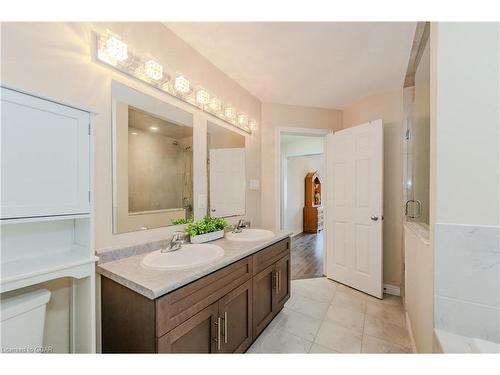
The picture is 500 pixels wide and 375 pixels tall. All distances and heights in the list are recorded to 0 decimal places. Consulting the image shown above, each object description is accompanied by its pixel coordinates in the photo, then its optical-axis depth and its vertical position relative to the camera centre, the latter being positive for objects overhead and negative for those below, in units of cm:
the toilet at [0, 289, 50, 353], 75 -52
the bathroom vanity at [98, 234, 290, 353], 88 -61
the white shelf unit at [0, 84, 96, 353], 72 -5
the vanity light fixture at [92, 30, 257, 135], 113 +76
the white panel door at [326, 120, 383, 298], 226 -26
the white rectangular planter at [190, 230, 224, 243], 152 -40
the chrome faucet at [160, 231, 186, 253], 133 -38
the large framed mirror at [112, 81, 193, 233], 123 +17
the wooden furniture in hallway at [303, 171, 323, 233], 566 -57
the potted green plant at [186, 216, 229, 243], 153 -35
